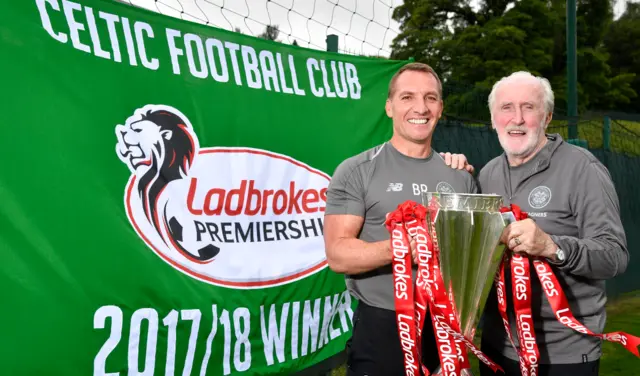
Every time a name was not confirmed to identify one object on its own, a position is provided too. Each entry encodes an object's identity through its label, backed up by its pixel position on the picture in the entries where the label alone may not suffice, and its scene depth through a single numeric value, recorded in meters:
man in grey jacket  2.12
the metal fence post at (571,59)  8.56
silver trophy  1.78
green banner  2.29
